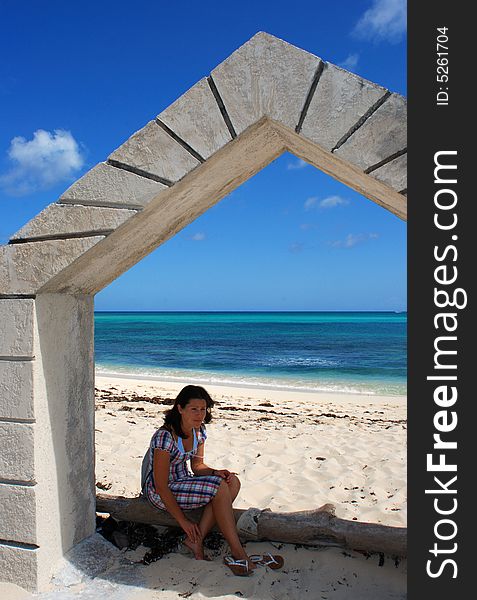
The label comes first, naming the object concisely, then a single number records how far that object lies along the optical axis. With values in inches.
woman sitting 156.6
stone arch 116.3
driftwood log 154.2
